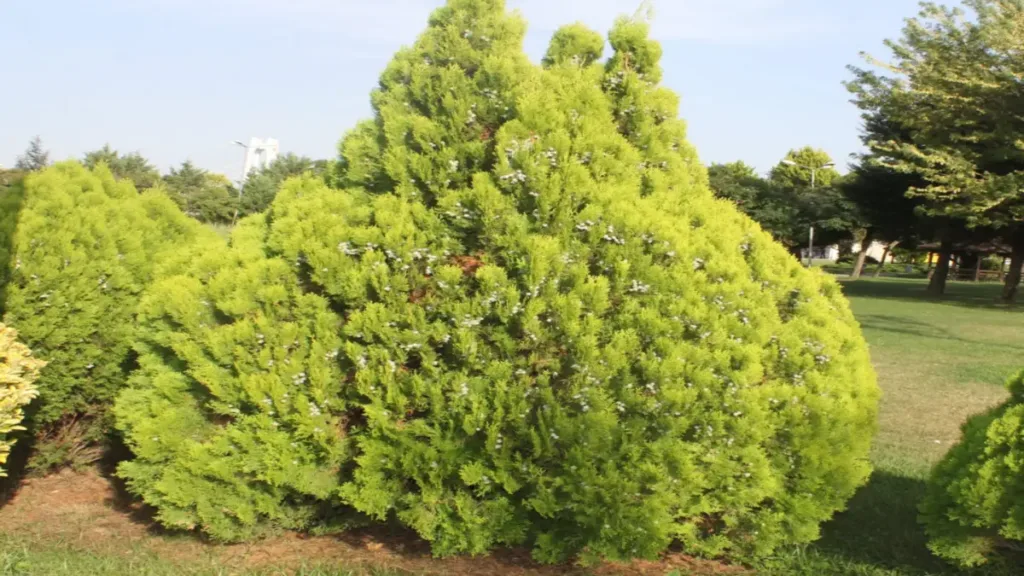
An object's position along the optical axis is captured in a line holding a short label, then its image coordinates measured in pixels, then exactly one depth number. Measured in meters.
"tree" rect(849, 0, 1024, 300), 23.88
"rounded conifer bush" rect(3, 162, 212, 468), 5.08
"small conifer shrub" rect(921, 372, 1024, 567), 3.57
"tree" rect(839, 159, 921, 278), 31.95
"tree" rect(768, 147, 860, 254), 45.66
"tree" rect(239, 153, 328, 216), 38.44
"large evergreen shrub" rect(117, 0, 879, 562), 3.78
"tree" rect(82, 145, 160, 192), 31.57
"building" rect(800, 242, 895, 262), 100.57
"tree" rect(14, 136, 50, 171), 36.66
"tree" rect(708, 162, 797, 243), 48.38
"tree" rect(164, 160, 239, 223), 35.81
